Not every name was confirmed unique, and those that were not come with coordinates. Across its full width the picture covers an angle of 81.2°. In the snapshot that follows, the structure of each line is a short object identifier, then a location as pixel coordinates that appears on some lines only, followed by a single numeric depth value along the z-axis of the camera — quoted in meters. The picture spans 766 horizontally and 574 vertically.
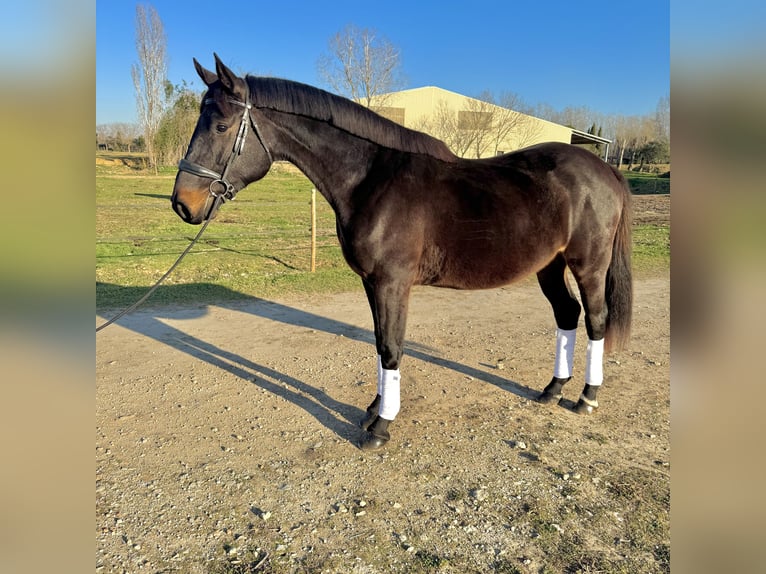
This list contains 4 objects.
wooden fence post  7.86
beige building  26.44
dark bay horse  2.63
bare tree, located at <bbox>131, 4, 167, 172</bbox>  32.19
